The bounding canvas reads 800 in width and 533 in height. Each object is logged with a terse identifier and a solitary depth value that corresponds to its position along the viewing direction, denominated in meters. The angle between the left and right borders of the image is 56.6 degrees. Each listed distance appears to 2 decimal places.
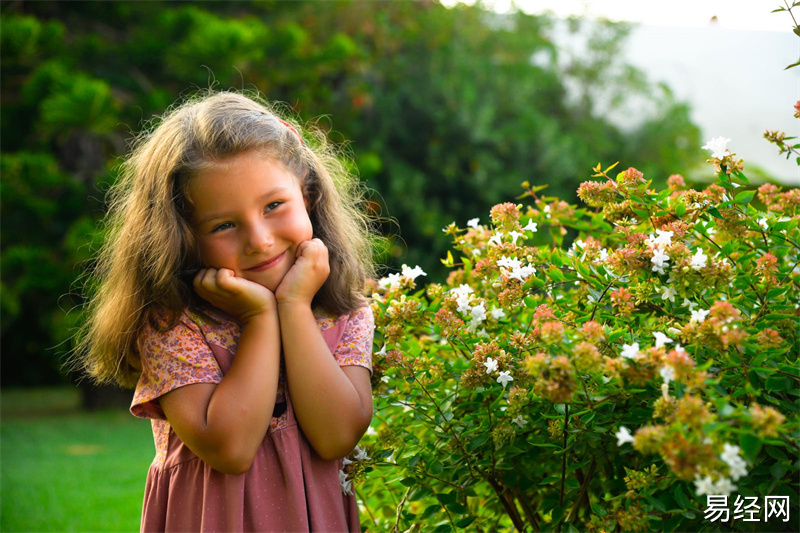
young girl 1.53
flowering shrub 1.13
